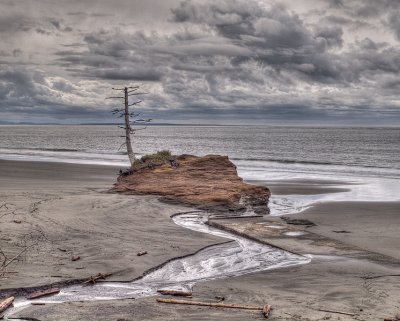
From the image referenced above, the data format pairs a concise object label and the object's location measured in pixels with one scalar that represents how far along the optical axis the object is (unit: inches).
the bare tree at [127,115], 1180.3
